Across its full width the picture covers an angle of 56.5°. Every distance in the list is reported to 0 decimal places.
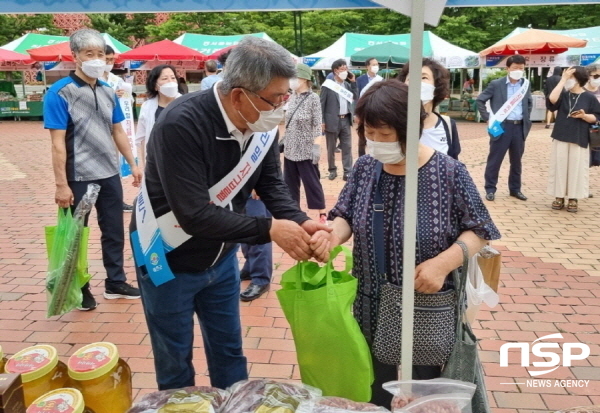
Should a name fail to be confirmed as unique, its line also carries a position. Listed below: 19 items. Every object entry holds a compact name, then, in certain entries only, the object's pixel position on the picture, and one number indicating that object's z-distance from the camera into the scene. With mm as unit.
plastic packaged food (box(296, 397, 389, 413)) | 1681
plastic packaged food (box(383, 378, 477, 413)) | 1686
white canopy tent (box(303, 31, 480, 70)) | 18125
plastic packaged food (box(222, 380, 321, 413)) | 1651
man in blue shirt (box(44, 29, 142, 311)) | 3822
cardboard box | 1407
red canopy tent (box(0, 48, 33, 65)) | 19141
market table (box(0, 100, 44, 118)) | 21016
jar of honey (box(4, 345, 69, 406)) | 1717
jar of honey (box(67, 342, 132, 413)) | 1757
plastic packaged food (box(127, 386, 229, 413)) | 1643
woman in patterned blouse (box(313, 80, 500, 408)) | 2023
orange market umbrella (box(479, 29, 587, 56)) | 15383
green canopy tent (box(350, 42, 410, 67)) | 17202
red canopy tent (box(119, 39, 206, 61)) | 17969
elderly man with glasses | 1899
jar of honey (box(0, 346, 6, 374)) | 1785
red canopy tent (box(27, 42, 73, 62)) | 18094
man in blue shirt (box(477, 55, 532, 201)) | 7473
